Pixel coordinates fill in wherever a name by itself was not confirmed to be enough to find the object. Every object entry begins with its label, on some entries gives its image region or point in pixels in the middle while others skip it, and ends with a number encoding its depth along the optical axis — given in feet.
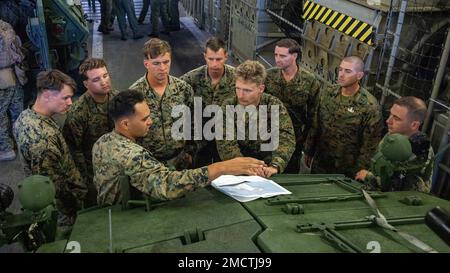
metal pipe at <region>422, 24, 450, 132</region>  11.44
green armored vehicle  5.71
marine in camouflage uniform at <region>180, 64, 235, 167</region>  12.82
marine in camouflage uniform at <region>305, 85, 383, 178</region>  11.43
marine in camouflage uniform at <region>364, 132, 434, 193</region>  7.98
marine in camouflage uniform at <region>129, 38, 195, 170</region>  10.97
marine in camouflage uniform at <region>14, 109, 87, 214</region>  8.87
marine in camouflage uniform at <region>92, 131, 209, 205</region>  6.89
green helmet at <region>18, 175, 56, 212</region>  6.10
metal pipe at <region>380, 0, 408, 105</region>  12.48
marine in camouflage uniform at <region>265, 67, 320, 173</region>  12.65
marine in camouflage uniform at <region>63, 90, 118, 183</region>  10.66
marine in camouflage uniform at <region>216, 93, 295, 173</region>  10.06
